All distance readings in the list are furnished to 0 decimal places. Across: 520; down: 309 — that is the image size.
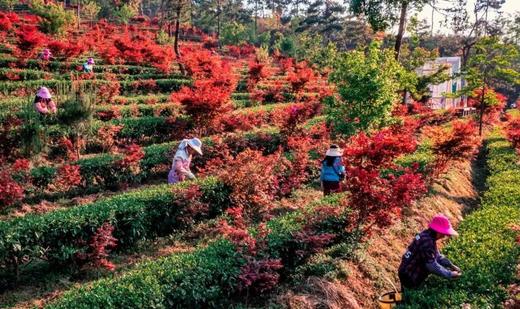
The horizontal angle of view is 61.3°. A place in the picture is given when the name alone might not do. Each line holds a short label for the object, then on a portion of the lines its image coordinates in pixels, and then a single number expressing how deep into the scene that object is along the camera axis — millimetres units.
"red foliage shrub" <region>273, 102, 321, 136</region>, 13263
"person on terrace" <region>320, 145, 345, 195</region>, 8953
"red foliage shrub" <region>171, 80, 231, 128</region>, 13250
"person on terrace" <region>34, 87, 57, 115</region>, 12357
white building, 32981
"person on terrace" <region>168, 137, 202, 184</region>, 8719
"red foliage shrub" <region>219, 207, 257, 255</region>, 5961
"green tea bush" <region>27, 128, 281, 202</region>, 9580
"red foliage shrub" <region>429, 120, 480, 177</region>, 11922
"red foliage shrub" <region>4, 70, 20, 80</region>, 17055
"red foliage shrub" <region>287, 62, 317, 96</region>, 22266
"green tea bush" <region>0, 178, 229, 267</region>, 6055
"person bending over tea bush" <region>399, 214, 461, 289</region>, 5562
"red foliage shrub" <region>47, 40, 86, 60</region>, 19719
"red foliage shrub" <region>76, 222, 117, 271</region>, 6336
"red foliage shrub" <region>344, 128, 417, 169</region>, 7668
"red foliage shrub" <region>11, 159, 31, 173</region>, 9360
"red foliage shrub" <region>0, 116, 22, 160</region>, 10539
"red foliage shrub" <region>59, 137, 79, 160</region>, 11711
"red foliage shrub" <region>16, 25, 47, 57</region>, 18766
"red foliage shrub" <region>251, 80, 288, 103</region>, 20406
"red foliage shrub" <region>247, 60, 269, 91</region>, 22519
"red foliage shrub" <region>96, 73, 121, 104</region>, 16125
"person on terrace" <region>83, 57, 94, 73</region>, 19359
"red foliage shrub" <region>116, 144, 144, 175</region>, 10375
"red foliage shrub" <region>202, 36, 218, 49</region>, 37438
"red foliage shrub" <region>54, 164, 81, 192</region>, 9422
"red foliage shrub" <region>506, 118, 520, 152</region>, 16672
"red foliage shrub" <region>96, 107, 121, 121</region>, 14164
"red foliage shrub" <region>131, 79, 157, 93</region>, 19392
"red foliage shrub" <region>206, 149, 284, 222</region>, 8688
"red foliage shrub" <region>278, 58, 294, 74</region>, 30597
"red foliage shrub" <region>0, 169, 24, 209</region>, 7887
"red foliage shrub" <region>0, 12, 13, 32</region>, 22873
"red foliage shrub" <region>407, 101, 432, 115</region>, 23922
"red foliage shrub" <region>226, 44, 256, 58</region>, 36000
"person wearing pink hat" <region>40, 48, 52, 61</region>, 19609
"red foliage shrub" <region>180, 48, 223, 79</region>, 21366
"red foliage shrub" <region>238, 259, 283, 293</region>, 5562
